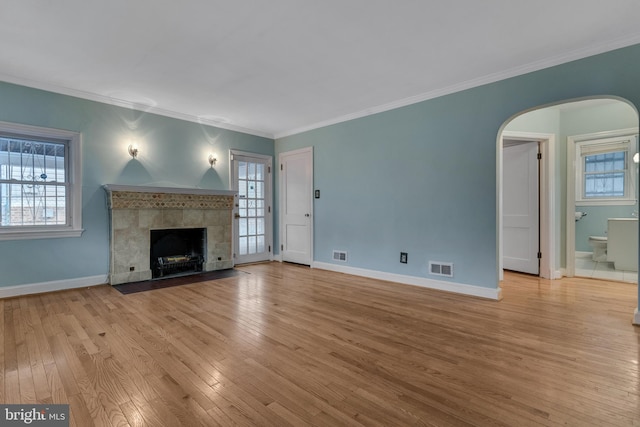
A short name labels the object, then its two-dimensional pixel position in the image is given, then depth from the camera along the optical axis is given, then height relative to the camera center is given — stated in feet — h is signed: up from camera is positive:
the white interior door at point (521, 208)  15.58 +0.26
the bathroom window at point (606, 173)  18.07 +2.49
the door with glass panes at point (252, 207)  18.93 +0.42
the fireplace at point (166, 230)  14.02 -0.88
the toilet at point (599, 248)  17.83 -2.10
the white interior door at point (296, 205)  18.49 +0.51
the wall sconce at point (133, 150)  14.69 +3.11
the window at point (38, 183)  11.97 +1.31
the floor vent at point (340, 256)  16.63 -2.36
